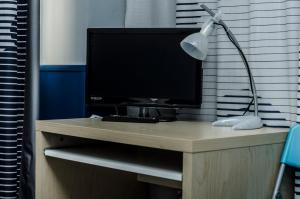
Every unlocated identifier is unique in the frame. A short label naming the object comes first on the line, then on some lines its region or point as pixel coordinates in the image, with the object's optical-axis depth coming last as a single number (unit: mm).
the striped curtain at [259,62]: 2737
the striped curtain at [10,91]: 3079
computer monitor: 2920
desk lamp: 2637
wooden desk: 2371
